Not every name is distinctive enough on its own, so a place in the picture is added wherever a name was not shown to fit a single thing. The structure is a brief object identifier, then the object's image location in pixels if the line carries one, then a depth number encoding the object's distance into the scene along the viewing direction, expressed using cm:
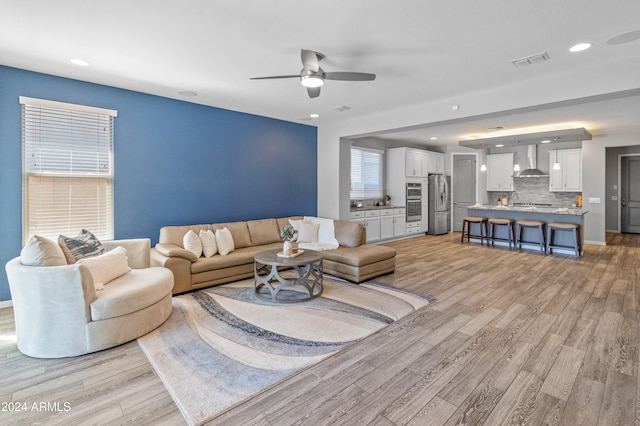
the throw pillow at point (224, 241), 461
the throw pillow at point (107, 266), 294
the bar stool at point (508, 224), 736
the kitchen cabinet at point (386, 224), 786
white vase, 409
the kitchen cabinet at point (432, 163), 905
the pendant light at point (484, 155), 932
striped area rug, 220
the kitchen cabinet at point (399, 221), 826
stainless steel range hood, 849
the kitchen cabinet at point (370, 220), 724
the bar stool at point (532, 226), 688
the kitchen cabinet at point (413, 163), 845
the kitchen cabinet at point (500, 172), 909
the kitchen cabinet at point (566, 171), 802
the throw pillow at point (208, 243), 446
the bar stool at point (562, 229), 641
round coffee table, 383
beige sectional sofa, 406
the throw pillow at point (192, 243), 433
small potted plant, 411
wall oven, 861
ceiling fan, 296
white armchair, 258
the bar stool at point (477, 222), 780
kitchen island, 672
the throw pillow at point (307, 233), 556
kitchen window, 792
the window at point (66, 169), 374
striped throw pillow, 305
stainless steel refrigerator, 916
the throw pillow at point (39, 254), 268
